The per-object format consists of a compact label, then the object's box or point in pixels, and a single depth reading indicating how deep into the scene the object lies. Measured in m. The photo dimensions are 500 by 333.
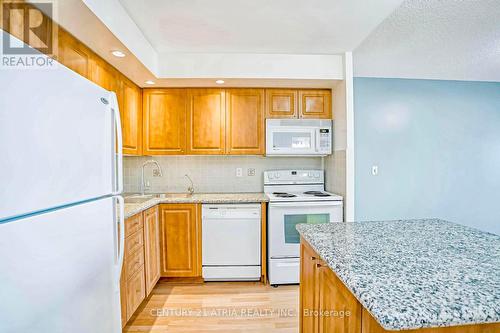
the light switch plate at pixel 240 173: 3.02
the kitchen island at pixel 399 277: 0.58
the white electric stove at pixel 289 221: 2.45
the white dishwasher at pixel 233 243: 2.49
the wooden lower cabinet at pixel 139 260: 1.72
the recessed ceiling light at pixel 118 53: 1.84
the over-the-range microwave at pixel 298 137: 2.71
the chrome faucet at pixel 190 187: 2.91
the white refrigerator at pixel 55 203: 0.68
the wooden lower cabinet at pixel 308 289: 1.15
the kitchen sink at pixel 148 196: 2.42
